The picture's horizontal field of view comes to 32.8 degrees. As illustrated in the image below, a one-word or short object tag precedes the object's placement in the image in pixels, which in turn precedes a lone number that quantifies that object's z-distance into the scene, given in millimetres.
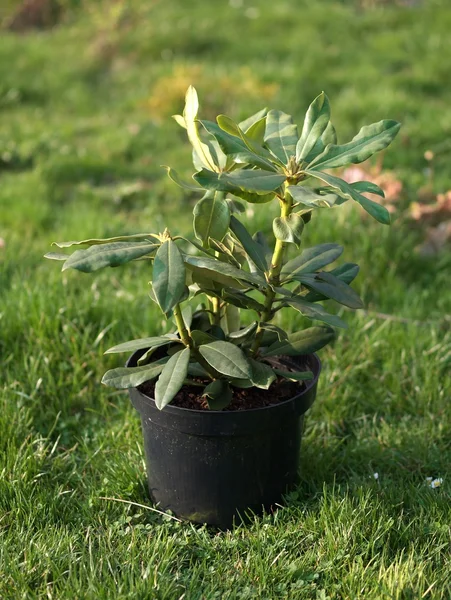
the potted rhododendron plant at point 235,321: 1934
